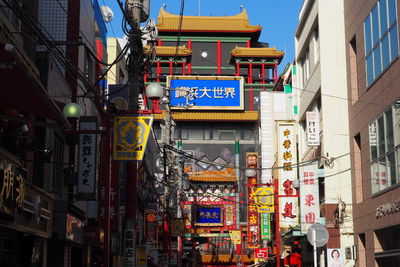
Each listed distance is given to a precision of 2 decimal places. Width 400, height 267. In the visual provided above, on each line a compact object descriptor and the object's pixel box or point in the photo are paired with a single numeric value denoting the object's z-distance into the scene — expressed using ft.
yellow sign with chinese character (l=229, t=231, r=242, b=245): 204.79
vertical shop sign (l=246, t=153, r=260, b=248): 173.58
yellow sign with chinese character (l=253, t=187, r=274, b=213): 123.11
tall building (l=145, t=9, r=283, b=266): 236.84
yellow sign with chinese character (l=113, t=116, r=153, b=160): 57.36
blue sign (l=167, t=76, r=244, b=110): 252.01
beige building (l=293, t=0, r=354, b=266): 94.79
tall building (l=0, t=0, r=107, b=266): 39.88
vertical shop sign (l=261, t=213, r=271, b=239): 154.40
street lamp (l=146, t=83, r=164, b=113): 60.54
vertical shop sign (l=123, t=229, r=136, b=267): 60.79
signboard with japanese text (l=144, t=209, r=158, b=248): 131.03
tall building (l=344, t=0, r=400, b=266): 73.05
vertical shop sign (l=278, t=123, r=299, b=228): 125.70
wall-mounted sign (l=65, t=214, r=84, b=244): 62.23
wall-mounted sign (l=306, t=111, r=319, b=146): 102.63
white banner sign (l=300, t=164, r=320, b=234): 99.71
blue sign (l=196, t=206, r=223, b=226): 235.40
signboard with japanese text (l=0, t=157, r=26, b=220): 40.40
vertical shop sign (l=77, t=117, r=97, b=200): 65.98
